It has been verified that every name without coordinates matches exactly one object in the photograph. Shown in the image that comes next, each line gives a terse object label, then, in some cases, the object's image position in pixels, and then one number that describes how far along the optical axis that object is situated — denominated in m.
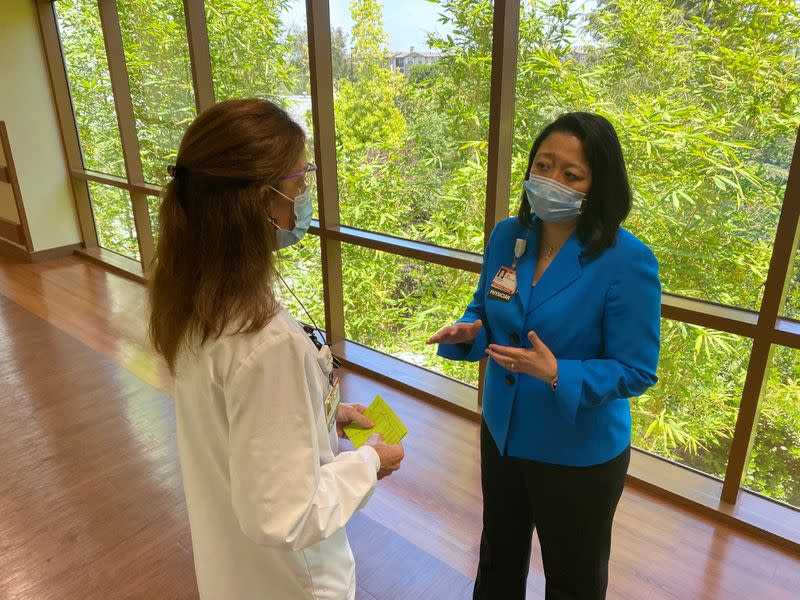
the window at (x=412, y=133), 3.23
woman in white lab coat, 0.86
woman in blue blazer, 1.28
